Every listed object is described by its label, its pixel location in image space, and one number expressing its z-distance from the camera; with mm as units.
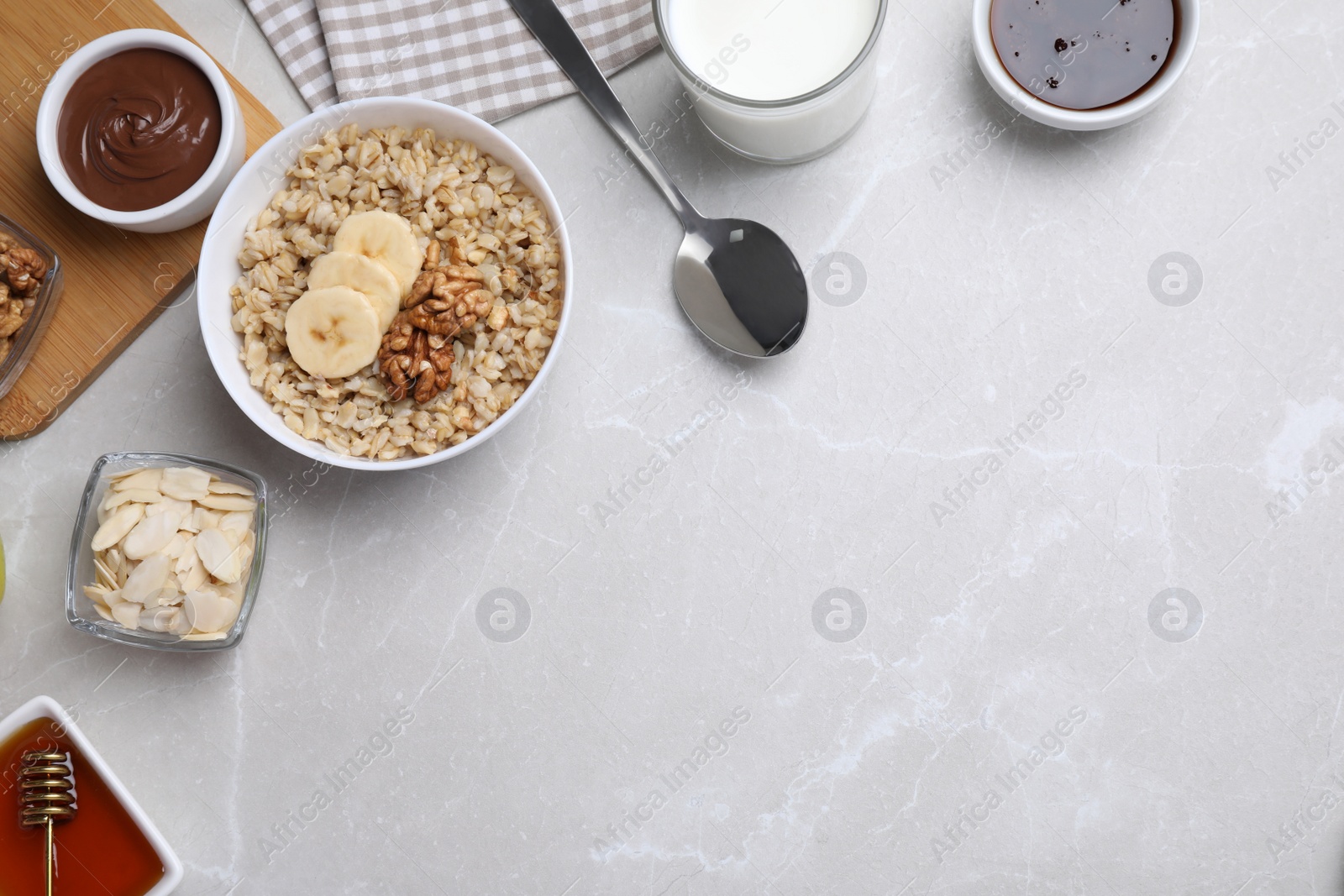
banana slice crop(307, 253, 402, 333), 827
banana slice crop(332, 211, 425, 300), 832
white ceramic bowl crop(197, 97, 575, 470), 826
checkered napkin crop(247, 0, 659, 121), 868
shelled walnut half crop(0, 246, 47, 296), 842
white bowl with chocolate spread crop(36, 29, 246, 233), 837
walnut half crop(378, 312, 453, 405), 830
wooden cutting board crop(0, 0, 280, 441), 868
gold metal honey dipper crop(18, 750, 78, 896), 834
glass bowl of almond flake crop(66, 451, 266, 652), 837
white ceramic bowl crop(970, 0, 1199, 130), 847
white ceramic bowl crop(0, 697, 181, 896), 836
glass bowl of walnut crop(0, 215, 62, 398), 844
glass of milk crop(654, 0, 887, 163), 819
